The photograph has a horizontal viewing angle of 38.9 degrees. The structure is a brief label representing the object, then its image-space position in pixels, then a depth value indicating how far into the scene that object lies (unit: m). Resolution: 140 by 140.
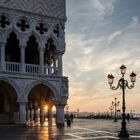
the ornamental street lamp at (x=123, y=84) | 10.14
